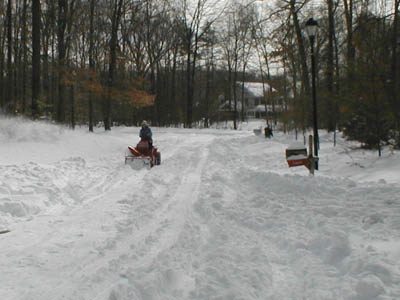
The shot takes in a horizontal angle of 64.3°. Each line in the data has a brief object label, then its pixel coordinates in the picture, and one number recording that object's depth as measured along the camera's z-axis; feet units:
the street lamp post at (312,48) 31.78
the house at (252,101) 265.34
